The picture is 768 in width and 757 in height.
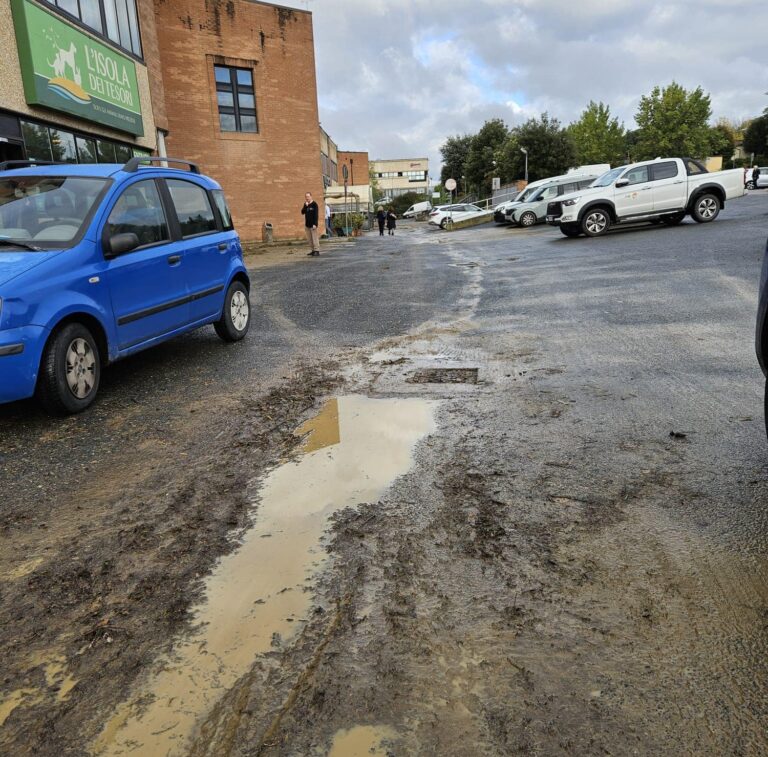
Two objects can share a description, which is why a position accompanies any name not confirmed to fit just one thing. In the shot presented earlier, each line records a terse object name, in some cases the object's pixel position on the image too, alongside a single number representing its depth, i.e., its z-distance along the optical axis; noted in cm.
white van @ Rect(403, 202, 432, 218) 7390
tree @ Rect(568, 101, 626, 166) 7419
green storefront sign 1335
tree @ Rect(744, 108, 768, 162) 7301
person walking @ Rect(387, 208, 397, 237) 4062
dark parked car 320
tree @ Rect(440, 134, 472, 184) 8869
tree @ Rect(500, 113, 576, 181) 5816
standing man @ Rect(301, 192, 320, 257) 2111
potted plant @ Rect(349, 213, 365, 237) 4169
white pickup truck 1903
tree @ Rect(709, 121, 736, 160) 7352
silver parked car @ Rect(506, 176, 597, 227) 2966
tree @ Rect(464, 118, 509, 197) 7275
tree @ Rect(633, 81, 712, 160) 6775
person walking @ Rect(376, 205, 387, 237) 4029
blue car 462
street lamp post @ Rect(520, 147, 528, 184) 5582
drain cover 570
